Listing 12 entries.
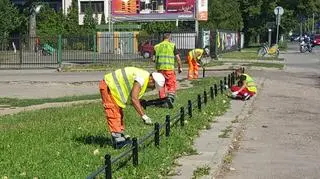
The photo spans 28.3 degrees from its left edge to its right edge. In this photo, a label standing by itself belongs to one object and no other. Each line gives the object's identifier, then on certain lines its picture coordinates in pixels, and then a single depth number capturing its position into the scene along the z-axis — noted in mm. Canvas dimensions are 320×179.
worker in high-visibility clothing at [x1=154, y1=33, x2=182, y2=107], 16188
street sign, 44469
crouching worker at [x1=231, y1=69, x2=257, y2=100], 18672
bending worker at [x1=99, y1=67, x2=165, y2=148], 8852
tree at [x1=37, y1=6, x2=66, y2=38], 74938
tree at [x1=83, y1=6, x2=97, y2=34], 78500
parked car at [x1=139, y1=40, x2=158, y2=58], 39281
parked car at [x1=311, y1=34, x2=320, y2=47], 78294
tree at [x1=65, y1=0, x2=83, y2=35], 77044
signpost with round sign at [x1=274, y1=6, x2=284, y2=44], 44469
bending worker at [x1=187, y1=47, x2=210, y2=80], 24844
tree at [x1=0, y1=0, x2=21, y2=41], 65062
